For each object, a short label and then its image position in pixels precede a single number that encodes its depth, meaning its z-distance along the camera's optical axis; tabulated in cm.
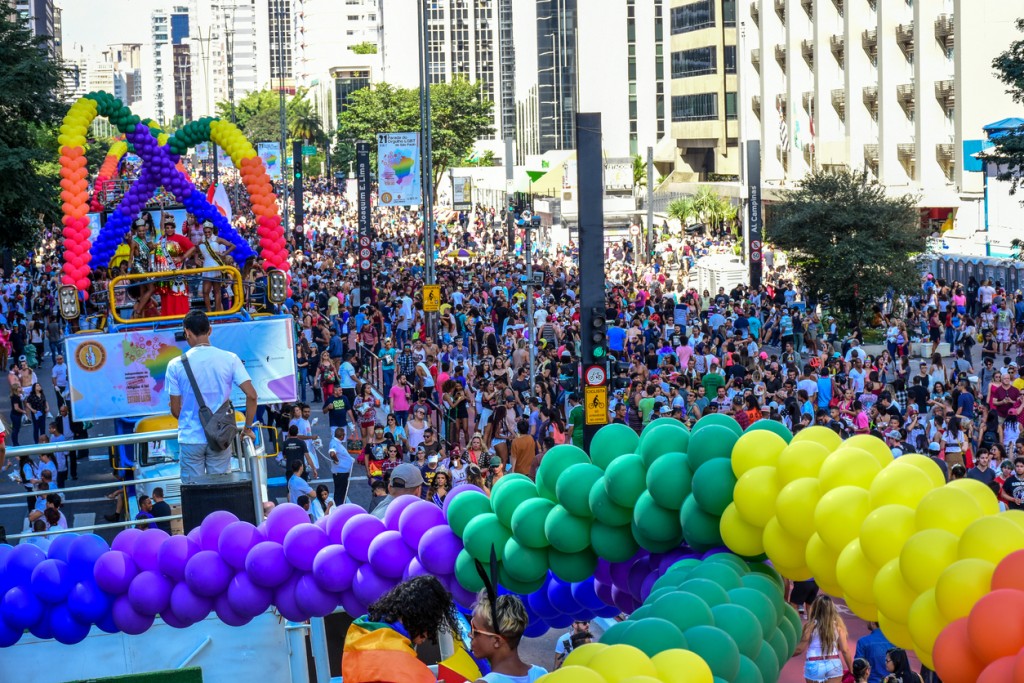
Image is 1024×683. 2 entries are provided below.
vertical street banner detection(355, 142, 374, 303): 4225
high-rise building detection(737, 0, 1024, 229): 5434
